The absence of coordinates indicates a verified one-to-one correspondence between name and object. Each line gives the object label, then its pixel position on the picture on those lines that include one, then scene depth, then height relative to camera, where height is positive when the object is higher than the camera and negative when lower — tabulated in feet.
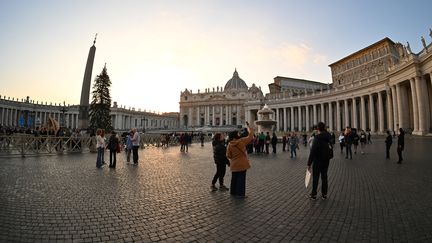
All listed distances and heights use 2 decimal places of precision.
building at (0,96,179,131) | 271.69 +25.74
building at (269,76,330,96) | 308.60 +64.65
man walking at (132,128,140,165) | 44.26 -2.06
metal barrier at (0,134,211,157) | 55.88 -2.77
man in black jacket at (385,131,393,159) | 44.65 -1.35
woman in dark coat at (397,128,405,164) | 38.55 -1.81
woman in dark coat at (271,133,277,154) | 65.76 -2.23
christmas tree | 151.84 +19.65
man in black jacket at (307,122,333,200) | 20.58 -1.84
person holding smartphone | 21.26 -2.58
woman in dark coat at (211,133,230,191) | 23.98 -2.77
